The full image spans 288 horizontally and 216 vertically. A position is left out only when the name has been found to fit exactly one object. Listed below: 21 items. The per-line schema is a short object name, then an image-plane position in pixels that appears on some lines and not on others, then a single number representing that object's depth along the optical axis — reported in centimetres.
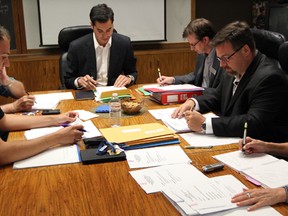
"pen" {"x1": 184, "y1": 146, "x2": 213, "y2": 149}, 170
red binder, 246
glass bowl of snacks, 222
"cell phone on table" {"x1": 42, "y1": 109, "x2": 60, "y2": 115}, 226
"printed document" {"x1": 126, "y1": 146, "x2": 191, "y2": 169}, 154
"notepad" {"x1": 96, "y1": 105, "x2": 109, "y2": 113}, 230
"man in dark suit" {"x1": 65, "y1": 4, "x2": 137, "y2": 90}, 309
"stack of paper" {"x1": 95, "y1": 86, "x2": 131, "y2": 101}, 259
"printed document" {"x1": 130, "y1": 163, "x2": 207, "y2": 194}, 134
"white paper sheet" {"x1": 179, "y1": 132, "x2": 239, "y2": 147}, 176
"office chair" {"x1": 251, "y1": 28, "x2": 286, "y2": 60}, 237
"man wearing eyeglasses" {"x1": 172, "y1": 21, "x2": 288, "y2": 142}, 186
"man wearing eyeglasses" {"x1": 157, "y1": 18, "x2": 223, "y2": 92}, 278
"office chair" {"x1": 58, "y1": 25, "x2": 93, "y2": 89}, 343
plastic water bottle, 209
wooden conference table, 119
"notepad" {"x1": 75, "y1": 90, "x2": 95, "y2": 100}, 265
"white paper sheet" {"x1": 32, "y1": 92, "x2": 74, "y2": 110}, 246
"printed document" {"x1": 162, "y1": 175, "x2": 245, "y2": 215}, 116
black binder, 155
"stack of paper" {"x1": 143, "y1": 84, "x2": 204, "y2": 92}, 254
